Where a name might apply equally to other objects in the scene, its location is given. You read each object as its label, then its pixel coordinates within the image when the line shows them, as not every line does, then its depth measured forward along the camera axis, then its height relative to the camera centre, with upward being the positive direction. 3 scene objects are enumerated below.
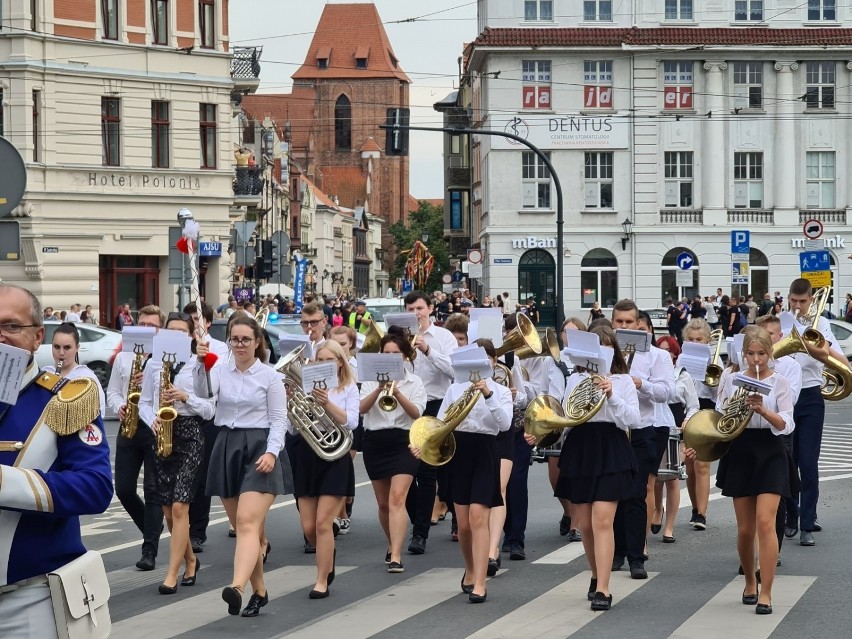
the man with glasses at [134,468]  10.95 -1.40
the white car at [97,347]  26.42 -1.20
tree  114.31 +4.59
